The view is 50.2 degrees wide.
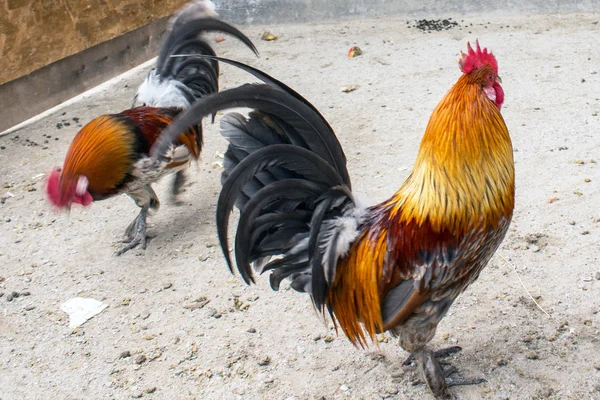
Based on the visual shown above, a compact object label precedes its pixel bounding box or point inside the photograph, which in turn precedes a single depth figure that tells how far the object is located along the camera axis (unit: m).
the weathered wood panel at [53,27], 5.58
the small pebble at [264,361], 3.09
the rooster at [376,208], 2.38
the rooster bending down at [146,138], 3.68
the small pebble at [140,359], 3.20
